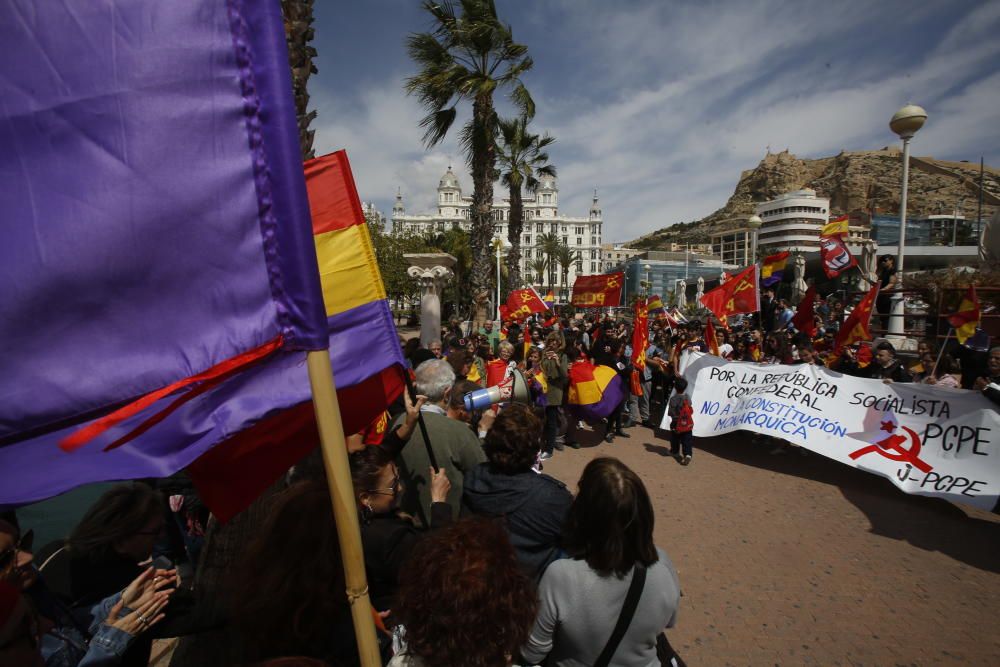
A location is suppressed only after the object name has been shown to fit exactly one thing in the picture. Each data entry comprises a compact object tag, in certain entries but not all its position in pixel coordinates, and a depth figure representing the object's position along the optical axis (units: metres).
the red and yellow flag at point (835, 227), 8.14
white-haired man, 2.99
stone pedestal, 12.44
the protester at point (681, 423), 6.55
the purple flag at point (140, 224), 0.98
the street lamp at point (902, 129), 8.42
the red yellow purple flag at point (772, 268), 8.82
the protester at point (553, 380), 6.82
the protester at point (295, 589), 1.42
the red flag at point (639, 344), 7.92
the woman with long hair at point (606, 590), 1.70
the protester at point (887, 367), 6.11
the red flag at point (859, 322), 6.18
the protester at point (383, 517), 1.85
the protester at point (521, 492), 2.15
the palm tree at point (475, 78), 11.73
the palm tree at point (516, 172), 17.02
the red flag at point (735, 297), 8.13
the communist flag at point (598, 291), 11.11
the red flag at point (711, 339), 8.17
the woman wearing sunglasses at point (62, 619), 1.23
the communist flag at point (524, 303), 12.26
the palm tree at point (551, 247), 68.34
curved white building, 104.94
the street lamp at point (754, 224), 13.13
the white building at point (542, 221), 103.69
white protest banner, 4.59
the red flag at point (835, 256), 8.00
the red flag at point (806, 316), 7.66
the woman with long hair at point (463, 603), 1.24
